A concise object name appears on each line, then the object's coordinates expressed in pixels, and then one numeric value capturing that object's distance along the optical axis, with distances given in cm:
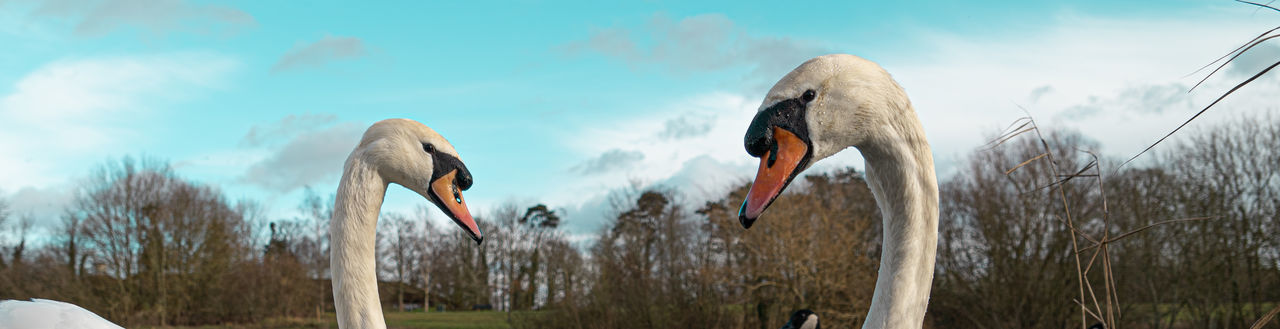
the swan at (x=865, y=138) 224
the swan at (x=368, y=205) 364
